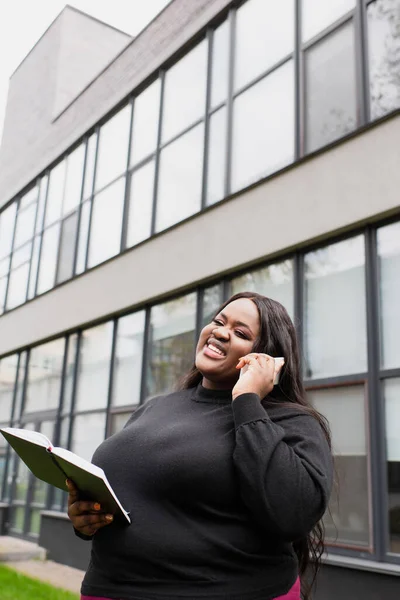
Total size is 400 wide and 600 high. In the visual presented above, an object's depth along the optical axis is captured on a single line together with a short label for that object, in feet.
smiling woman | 5.23
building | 18.94
